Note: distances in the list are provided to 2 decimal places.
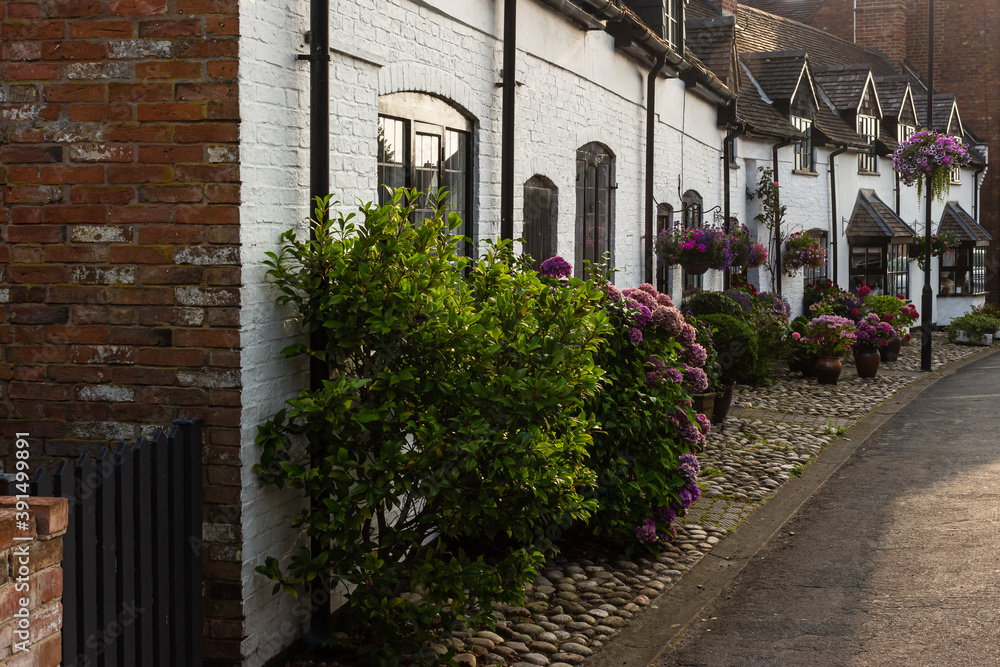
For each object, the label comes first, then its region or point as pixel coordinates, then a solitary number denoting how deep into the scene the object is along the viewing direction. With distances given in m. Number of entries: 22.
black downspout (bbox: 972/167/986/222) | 33.12
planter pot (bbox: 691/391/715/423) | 11.14
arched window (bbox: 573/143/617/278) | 10.07
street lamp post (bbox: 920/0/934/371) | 17.45
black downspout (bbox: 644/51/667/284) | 11.84
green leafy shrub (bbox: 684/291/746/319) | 14.12
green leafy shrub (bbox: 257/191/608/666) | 4.42
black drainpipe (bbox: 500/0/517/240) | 7.53
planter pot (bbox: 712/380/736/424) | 11.69
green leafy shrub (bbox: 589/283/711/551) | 6.40
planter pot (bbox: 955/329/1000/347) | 25.01
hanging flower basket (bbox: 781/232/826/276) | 19.80
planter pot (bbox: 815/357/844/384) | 15.46
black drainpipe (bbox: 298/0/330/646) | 4.80
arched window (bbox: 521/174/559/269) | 8.46
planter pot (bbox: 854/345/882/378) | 16.23
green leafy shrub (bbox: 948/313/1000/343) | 24.75
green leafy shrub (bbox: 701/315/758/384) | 13.22
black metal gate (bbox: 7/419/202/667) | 3.38
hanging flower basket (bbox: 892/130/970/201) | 18.83
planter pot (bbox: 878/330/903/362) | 19.38
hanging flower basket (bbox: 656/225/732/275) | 12.61
